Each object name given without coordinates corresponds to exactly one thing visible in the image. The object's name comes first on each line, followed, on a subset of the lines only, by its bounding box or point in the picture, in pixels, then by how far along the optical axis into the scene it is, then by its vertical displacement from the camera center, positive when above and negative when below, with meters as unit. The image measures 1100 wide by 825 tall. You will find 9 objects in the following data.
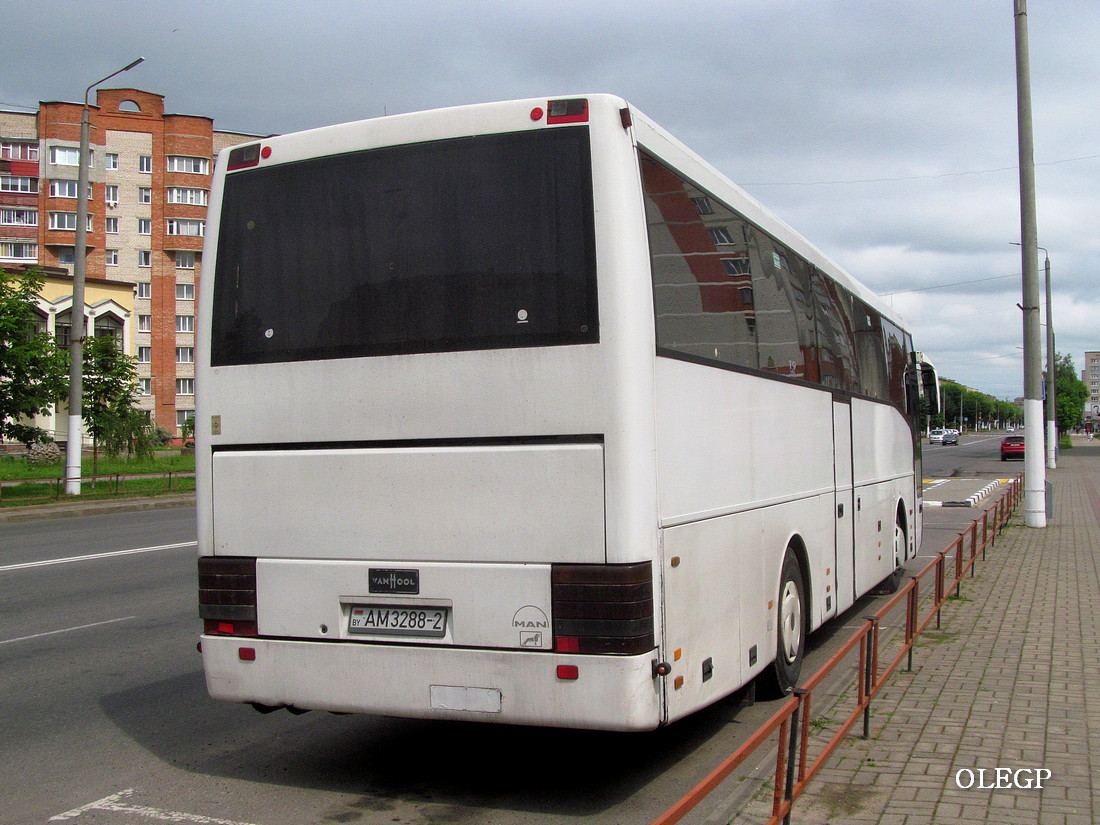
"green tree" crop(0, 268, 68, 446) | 23.80 +1.66
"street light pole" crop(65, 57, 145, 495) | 25.08 +2.03
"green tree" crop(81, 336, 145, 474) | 29.55 +1.40
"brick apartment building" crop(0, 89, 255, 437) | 76.19 +16.58
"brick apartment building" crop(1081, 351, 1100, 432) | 185.12 +0.28
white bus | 4.69 +0.01
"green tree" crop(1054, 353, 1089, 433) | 90.56 +2.39
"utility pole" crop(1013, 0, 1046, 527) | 18.28 +2.67
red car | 54.25 -1.51
